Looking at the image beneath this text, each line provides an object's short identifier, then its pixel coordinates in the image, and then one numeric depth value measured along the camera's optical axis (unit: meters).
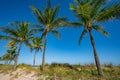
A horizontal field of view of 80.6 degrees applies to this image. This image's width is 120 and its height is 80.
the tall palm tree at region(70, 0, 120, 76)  6.44
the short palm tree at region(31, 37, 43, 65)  16.17
